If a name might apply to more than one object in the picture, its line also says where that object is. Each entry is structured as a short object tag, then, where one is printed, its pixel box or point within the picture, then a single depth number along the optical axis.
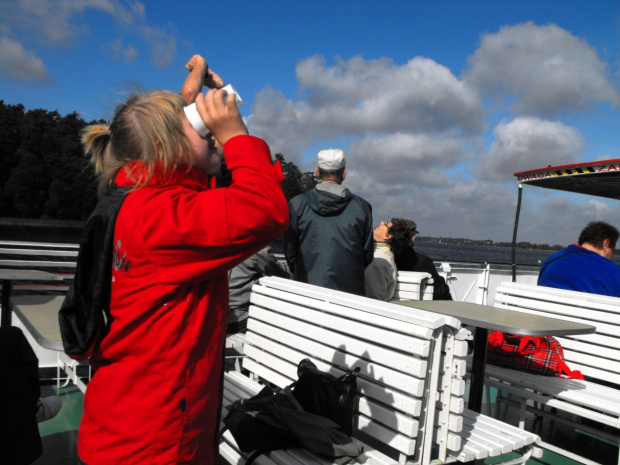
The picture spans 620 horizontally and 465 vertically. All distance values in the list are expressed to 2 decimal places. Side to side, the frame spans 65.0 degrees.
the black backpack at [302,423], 2.21
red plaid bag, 3.95
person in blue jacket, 4.62
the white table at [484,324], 2.88
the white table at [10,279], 3.55
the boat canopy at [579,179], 5.45
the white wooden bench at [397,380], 2.27
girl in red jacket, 1.15
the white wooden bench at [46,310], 2.63
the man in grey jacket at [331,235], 3.51
